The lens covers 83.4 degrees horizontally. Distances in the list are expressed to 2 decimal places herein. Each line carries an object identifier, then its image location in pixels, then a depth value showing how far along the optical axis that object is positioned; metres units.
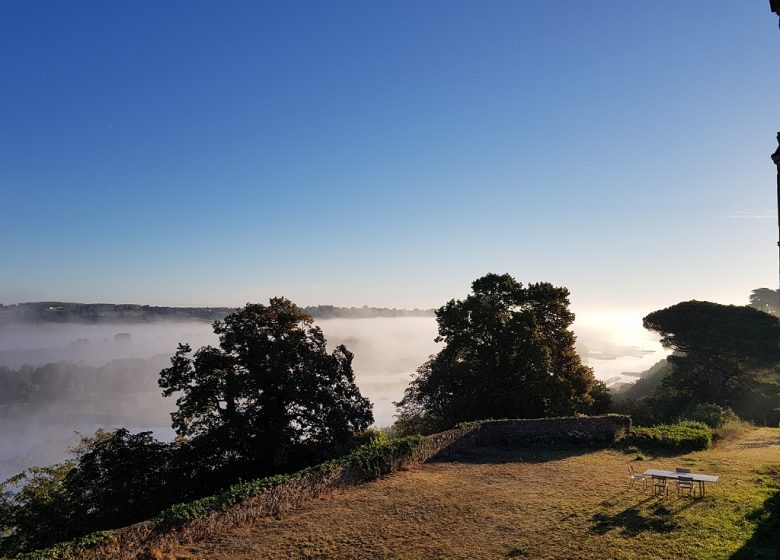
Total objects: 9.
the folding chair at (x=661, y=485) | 14.98
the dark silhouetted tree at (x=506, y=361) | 31.78
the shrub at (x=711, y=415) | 29.61
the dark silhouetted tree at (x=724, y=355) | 40.88
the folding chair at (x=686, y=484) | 14.33
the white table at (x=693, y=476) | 14.04
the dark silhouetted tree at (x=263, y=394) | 24.77
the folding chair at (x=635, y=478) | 16.19
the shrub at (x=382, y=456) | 18.90
